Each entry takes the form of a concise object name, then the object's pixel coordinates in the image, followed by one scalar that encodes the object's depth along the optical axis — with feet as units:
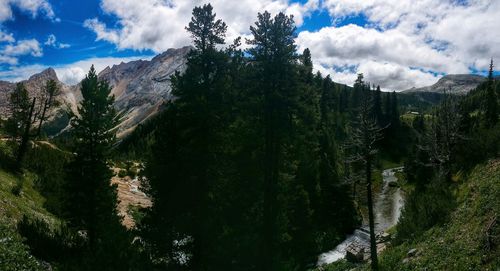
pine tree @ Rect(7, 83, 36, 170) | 170.19
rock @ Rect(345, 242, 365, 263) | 110.93
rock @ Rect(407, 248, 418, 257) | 79.59
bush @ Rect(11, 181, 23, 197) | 104.68
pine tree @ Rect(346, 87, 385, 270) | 89.10
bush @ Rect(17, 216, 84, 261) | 70.84
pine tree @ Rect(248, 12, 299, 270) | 70.91
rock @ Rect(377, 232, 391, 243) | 127.99
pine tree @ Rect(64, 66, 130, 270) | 85.87
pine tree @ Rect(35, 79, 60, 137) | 203.02
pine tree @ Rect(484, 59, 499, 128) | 170.71
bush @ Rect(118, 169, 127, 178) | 191.81
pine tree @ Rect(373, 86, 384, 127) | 427.74
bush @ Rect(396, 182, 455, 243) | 91.45
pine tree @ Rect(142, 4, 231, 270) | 66.28
